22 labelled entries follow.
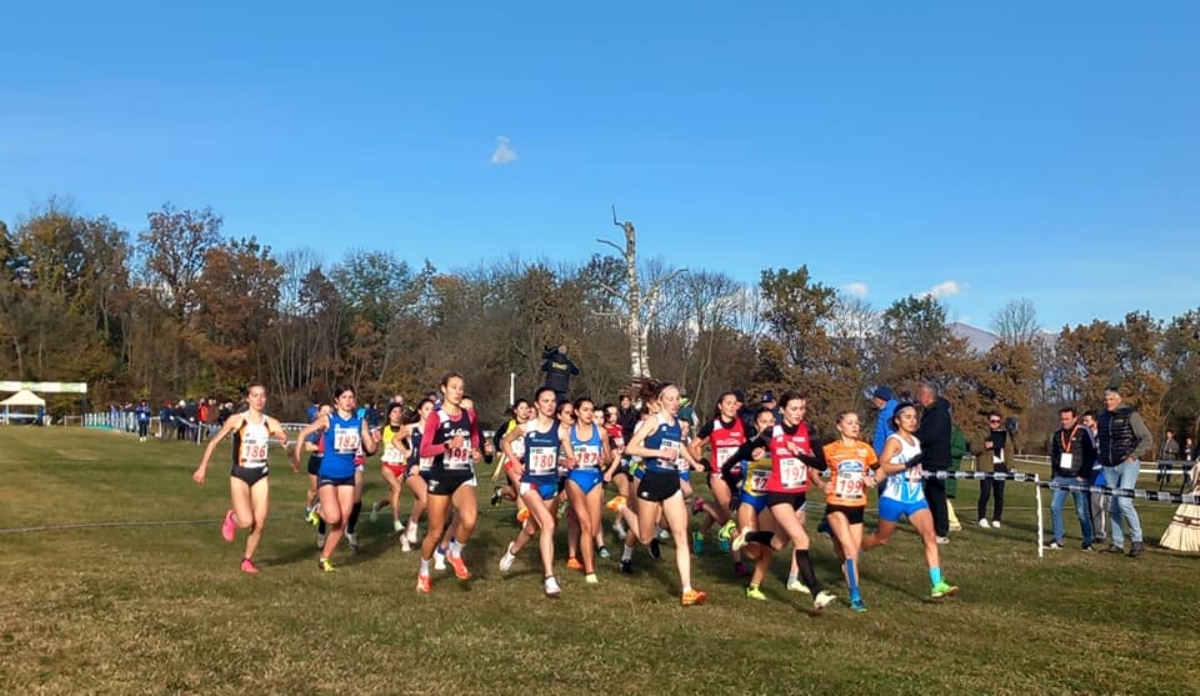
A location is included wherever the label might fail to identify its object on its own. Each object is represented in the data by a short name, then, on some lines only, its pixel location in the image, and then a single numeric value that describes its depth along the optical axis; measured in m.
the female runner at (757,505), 9.37
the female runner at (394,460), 14.11
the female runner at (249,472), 10.43
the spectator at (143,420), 41.22
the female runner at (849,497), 8.88
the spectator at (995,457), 16.58
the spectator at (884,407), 12.43
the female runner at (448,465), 9.59
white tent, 61.71
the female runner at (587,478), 10.34
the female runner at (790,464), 8.92
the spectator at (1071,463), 13.88
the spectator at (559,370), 12.89
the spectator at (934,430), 12.47
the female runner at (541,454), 9.84
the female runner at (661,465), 9.43
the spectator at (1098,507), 13.98
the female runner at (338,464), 10.80
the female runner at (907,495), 9.21
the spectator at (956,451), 16.64
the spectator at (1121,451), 13.05
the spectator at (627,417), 15.15
